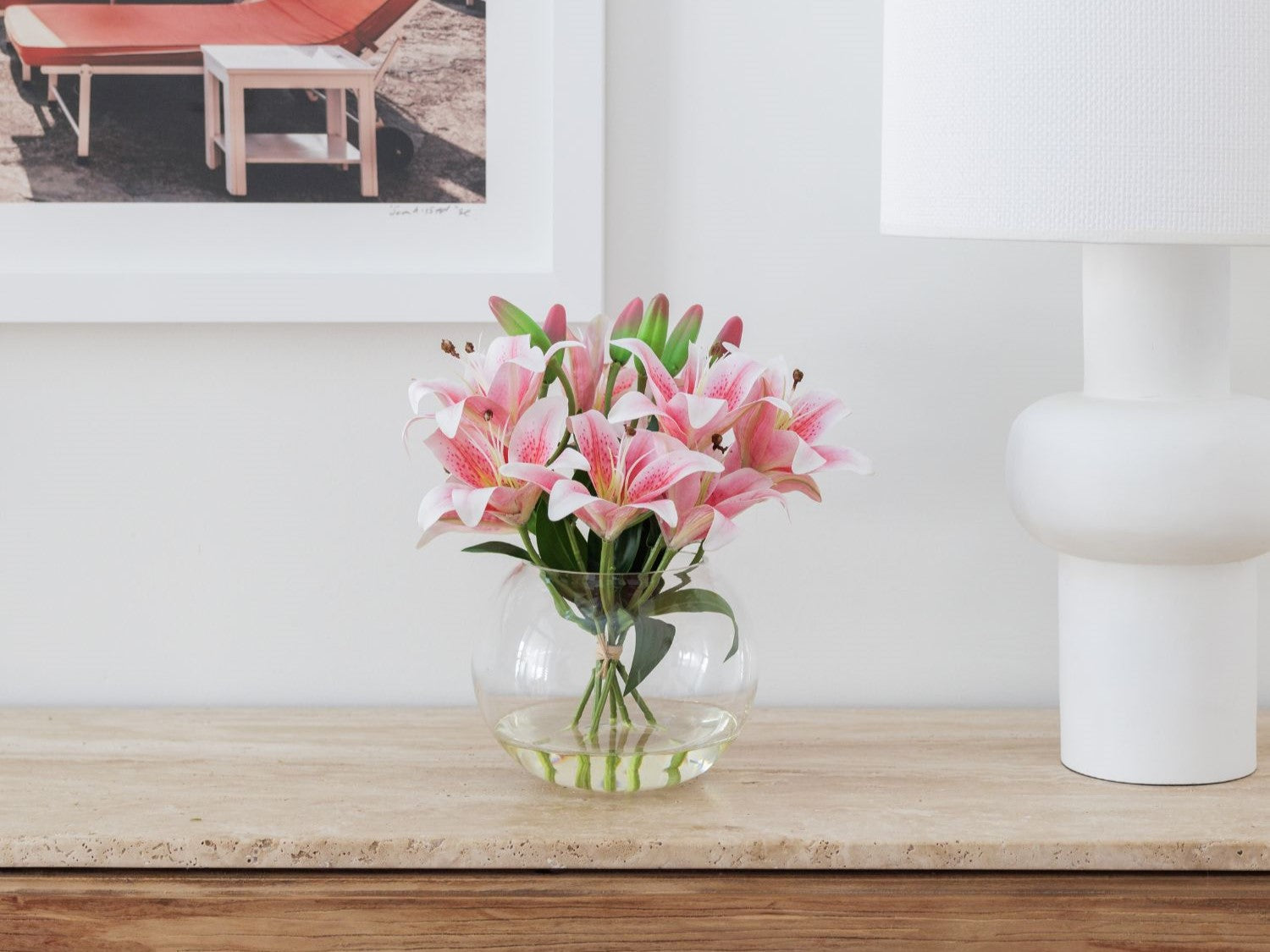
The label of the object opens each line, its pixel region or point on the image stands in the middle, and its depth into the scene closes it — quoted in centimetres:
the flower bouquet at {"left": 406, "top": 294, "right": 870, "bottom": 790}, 198
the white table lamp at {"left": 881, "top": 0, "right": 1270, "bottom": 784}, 191
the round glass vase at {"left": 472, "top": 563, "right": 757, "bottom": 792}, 202
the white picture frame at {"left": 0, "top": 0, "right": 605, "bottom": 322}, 225
